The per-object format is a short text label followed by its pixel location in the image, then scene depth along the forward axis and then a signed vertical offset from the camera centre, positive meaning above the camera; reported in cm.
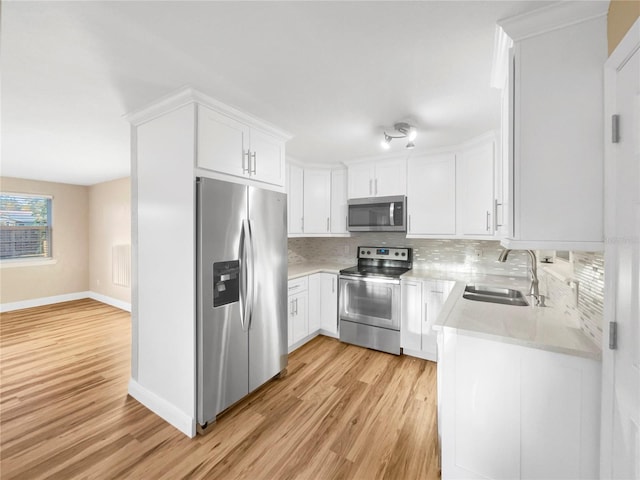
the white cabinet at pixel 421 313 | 285 -82
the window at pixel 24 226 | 461 +24
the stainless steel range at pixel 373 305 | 305 -80
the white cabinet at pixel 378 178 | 327 +76
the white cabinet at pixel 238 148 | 185 +72
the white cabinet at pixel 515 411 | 117 -83
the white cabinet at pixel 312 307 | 306 -86
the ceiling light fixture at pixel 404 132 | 229 +94
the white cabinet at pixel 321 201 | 365 +51
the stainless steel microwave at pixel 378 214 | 325 +31
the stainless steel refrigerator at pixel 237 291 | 183 -41
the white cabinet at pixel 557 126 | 108 +47
